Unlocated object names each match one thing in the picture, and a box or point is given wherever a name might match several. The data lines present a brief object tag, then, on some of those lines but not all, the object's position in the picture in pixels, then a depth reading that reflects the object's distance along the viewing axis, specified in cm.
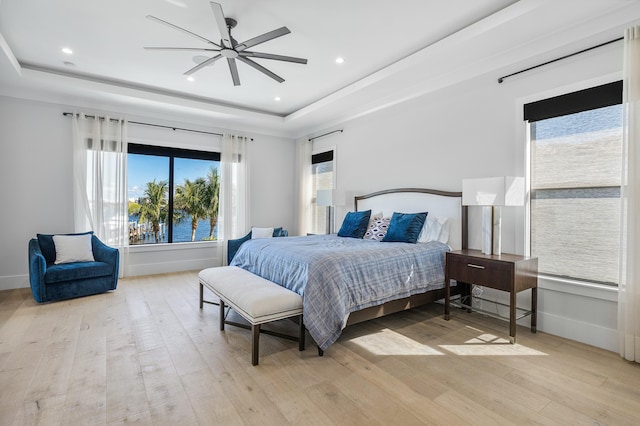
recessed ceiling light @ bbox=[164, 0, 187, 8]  274
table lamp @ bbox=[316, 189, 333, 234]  532
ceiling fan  255
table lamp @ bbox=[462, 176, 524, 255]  301
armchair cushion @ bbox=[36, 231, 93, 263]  427
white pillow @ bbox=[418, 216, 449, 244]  386
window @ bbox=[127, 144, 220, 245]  571
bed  262
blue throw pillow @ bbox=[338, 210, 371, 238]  449
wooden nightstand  281
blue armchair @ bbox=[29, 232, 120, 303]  378
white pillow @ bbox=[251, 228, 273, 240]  569
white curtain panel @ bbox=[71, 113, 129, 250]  478
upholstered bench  244
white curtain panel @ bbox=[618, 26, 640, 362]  243
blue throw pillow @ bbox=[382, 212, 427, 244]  381
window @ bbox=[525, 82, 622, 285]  274
